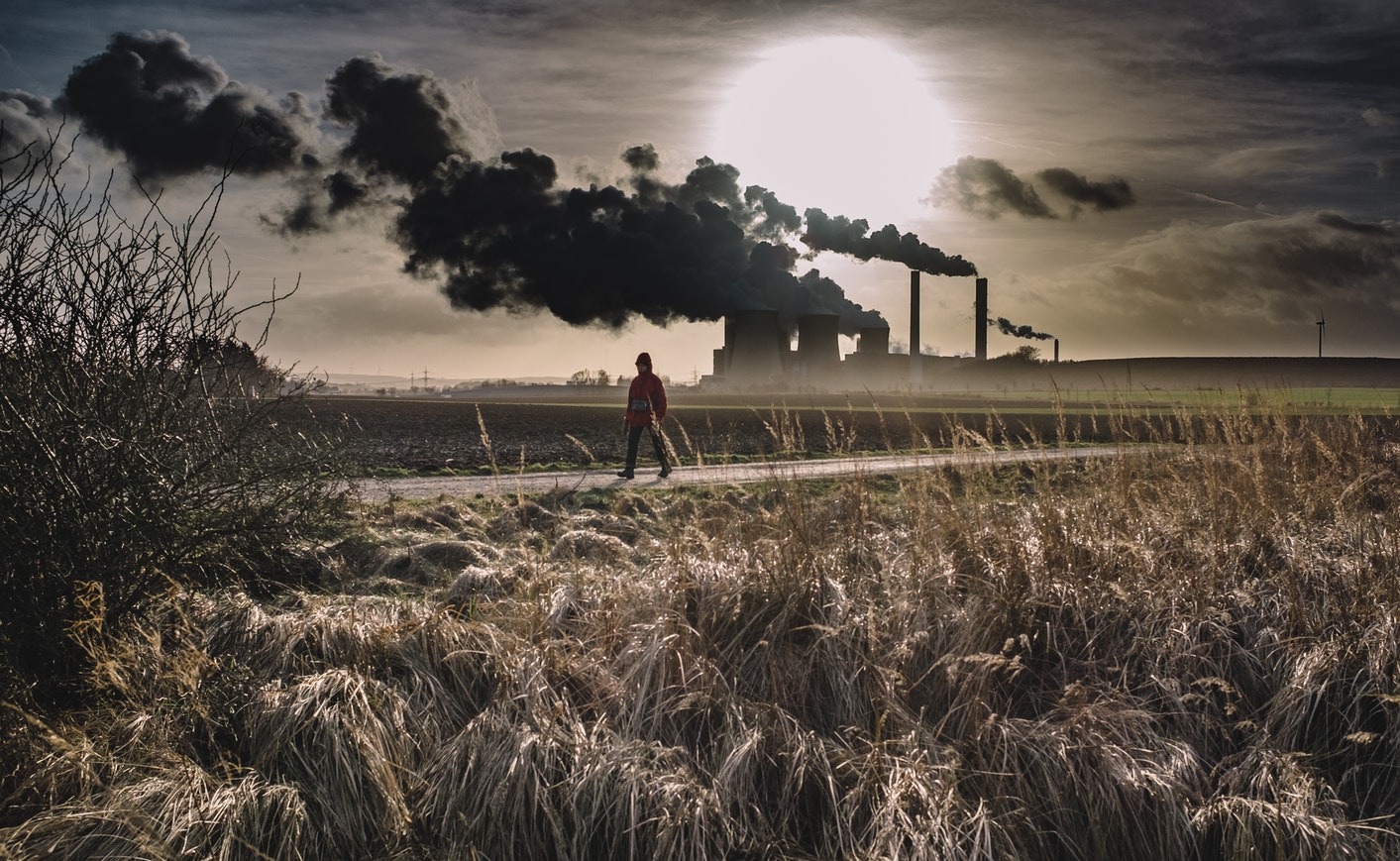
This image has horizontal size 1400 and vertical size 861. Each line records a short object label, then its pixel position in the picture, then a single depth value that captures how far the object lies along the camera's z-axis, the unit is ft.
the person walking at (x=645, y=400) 47.94
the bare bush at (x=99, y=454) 17.67
